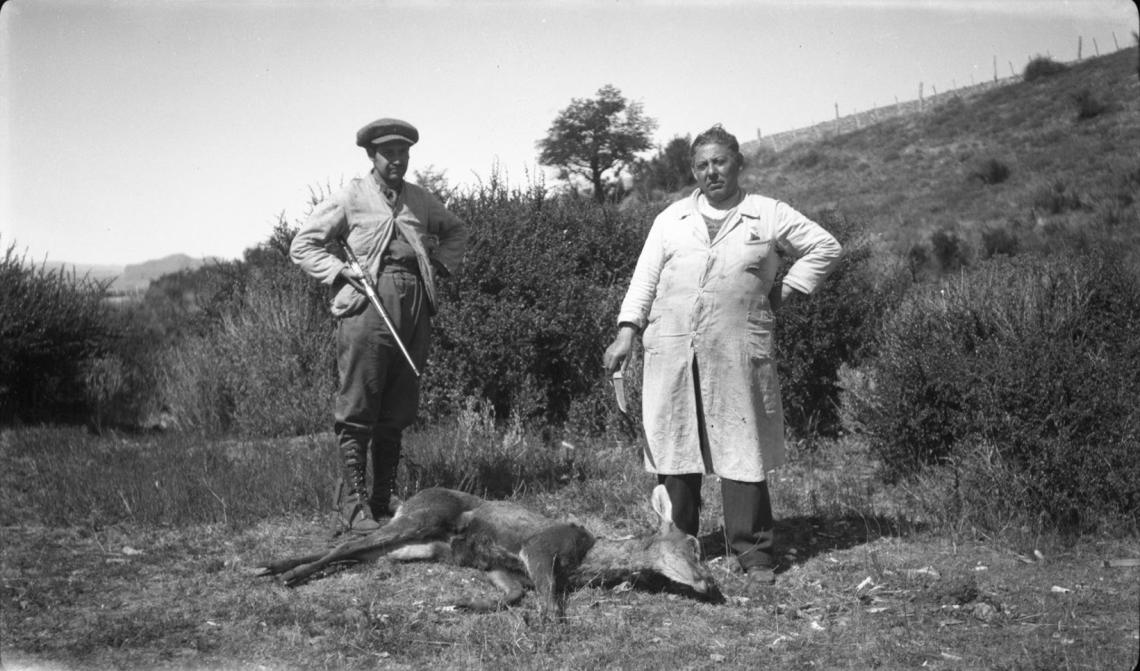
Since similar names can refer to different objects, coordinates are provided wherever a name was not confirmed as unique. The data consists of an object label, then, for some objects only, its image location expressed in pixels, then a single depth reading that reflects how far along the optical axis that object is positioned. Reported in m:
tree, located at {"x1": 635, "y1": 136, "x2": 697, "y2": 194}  36.86
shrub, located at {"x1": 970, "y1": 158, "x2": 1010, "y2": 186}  28.02
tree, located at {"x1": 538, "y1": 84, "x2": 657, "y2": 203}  29.97
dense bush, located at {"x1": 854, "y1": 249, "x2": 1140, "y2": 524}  6.38
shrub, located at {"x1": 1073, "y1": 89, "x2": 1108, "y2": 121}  29.97
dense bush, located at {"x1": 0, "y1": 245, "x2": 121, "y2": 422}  10.98
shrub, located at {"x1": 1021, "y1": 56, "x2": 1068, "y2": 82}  38.66
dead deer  4.88
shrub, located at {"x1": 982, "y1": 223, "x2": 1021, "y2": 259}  20.74
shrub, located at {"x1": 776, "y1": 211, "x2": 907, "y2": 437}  10.09
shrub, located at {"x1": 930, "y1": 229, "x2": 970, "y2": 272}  20.75
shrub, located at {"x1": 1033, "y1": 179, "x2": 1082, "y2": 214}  23.11
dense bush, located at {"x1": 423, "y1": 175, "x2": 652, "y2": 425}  10.24
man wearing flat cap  5.79
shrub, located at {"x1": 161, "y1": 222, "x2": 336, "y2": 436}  10.84
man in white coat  5.31
